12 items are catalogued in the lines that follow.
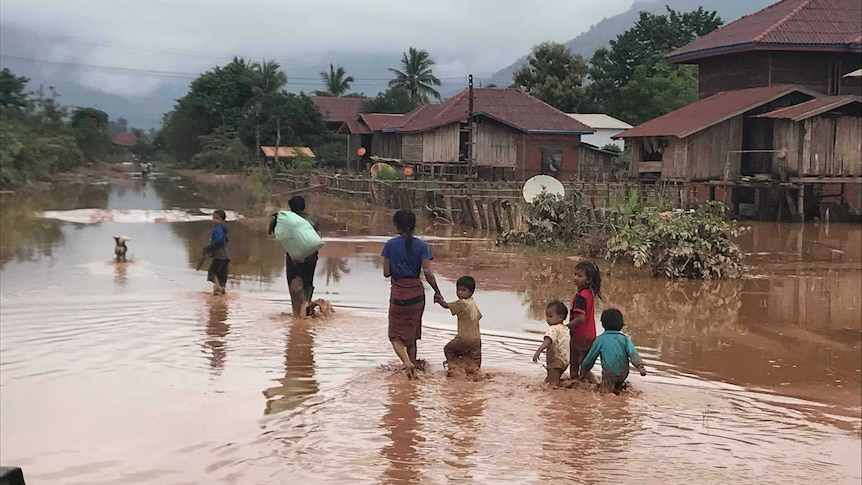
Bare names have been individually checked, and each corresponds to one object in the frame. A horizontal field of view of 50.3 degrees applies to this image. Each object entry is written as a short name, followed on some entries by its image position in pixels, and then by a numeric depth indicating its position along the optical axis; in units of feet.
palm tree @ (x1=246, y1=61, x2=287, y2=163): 206.46
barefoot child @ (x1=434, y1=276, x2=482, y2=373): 25.99
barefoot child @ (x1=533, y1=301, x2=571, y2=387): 24.99
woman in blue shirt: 26.02
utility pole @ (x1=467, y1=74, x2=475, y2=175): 106.91
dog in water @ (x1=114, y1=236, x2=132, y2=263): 54.54
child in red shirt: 24.97
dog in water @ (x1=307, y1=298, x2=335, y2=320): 36.24
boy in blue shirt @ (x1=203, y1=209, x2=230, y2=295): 39.60
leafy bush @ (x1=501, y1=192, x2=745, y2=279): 50.03
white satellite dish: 68.13
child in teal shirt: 24.06
